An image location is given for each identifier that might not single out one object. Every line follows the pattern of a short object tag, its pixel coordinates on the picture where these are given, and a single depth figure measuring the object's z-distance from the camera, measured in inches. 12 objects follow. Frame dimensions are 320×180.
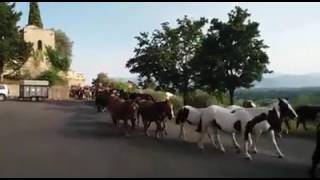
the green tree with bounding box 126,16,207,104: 990.1
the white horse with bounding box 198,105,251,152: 380.1
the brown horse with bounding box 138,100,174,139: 480.4
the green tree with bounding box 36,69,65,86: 1799.9
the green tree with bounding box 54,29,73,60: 2592.2
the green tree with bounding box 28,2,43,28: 2227.9
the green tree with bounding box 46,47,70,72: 2071.0
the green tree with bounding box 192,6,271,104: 778.4
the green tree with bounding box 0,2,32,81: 1647.6
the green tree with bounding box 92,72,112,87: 1837.8
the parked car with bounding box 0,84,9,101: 1259.1
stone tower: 1925.7
